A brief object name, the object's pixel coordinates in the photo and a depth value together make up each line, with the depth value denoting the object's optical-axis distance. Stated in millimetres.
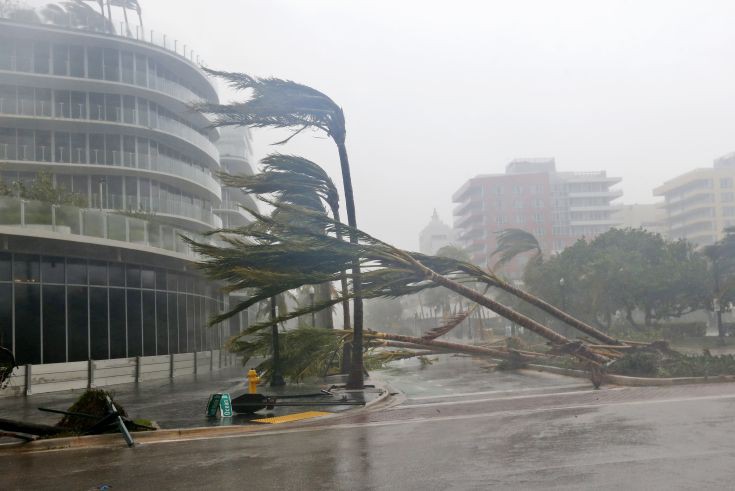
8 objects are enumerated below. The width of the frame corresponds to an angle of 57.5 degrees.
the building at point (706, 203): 121375
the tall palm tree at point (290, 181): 19484
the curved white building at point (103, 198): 23625
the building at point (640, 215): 146875
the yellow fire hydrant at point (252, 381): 16000
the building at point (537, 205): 125812
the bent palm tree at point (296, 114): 18719
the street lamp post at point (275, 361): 21047
